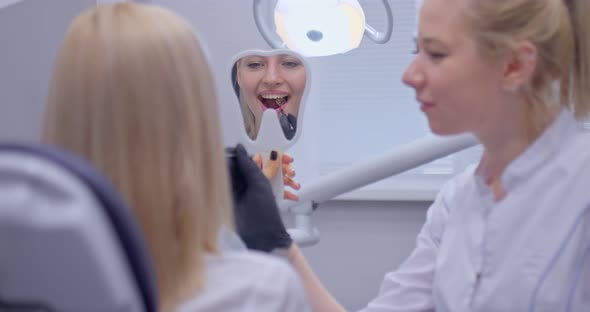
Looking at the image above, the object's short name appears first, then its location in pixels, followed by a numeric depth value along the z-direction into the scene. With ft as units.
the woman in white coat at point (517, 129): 3.76
